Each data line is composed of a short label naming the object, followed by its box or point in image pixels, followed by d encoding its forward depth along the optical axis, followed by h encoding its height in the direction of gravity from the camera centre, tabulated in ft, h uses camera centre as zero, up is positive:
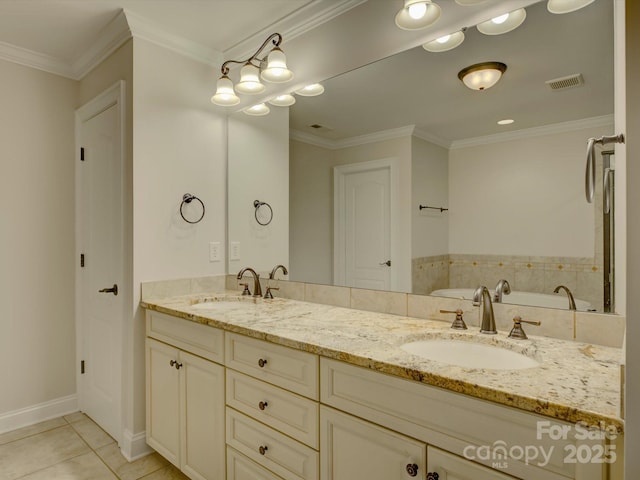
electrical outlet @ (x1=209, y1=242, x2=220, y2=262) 8.18 -0.19
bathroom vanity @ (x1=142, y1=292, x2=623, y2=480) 2.75 -1.52
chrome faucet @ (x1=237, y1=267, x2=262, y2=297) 7.67 -0.86
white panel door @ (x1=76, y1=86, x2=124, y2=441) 7.54 -0.34
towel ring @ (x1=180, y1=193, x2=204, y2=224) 7.67 +0.89
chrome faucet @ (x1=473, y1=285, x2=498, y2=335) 4.57 -0.82
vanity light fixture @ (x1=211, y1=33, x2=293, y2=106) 6.17 +2.88
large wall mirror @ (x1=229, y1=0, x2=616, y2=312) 4.32 +1.08
